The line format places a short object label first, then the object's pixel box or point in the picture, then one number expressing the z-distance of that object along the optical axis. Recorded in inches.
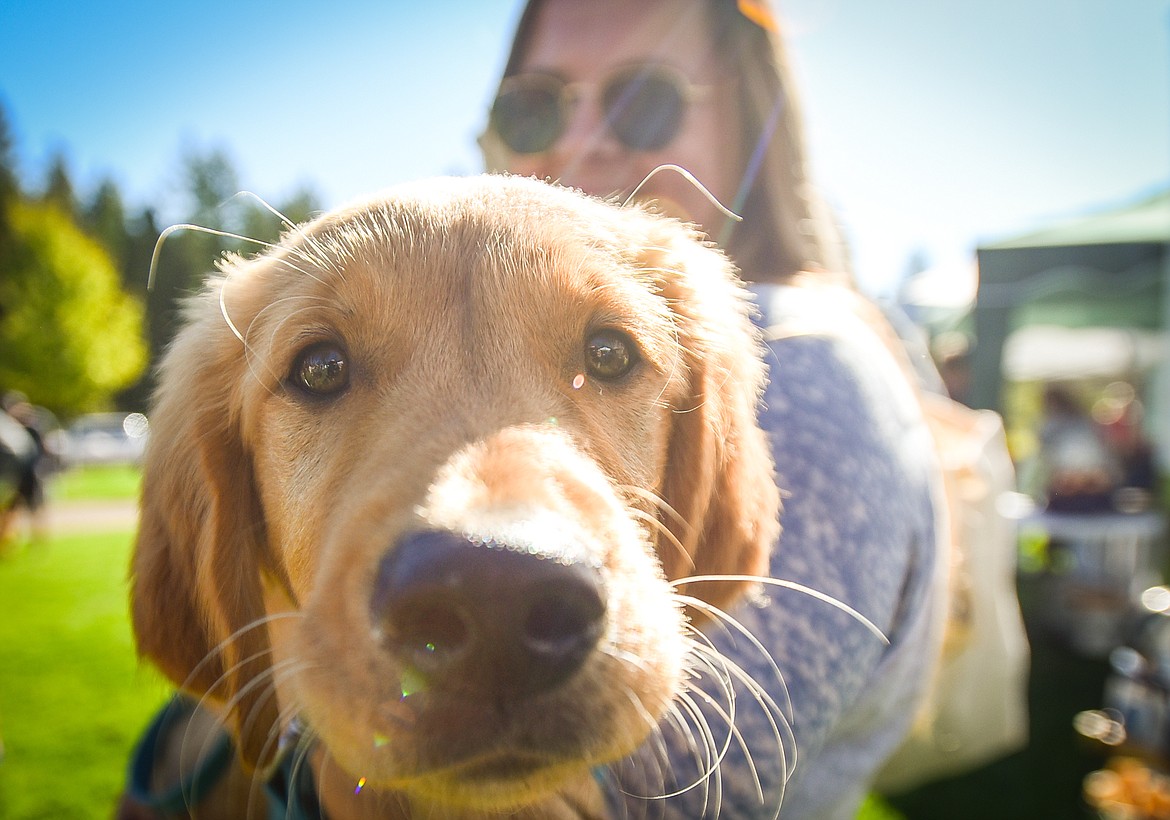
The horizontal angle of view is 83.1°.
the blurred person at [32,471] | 148.9
